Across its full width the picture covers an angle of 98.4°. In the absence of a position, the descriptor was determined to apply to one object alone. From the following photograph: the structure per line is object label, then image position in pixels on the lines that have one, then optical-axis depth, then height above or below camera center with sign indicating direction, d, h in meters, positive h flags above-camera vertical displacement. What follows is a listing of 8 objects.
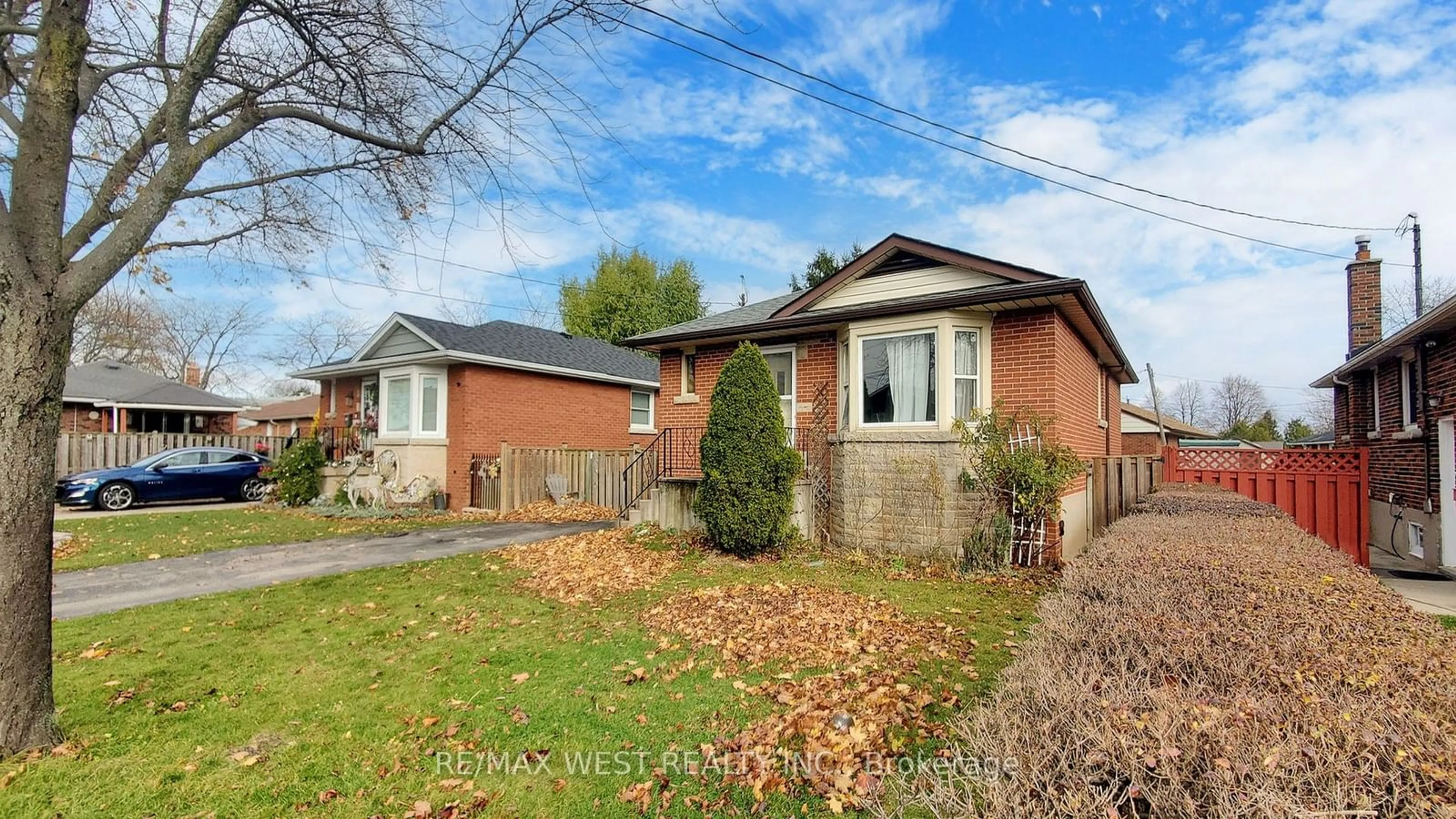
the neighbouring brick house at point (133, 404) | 23.92 +0.83
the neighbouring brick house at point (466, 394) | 15.24 +0.88
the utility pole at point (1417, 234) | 18.48 +6.05
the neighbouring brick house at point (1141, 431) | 32.84 -0.03
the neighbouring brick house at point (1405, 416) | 9.32 +0.29
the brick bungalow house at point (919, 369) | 8.83 +0.93
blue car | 15.75 -1.48
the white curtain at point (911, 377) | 9.42 +0.80
